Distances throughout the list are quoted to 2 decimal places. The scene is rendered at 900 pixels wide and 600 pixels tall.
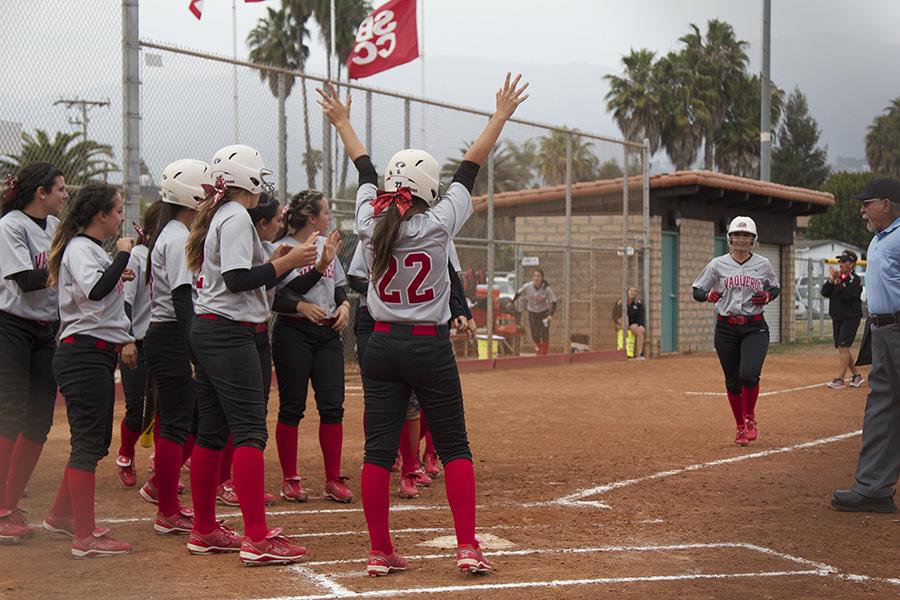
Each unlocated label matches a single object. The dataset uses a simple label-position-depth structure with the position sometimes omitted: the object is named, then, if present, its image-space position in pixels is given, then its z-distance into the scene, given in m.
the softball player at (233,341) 5.38
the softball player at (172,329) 6.16
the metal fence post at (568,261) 20.80
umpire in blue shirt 7.10
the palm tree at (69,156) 11.73
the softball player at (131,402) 7.77
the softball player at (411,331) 5.24
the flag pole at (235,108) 13.36
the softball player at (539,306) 20.81
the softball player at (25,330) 6.24
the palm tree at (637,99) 56.47
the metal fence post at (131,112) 12.04
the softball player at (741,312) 10.19
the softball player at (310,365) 7.31
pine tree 90.12
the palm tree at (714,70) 58.25
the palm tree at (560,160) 21.02
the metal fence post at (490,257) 18.47
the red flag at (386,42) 18.02
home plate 5.93
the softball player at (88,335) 5.74
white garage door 30.67
